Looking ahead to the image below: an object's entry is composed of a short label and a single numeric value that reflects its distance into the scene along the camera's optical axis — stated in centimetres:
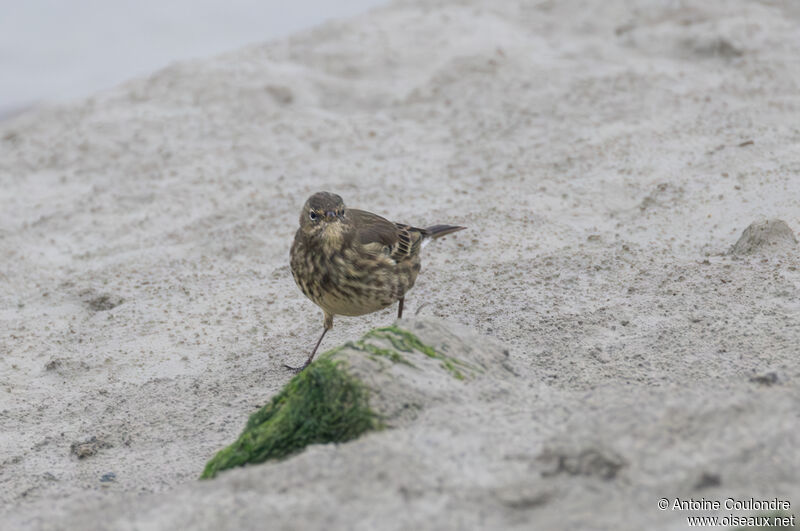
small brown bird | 917
